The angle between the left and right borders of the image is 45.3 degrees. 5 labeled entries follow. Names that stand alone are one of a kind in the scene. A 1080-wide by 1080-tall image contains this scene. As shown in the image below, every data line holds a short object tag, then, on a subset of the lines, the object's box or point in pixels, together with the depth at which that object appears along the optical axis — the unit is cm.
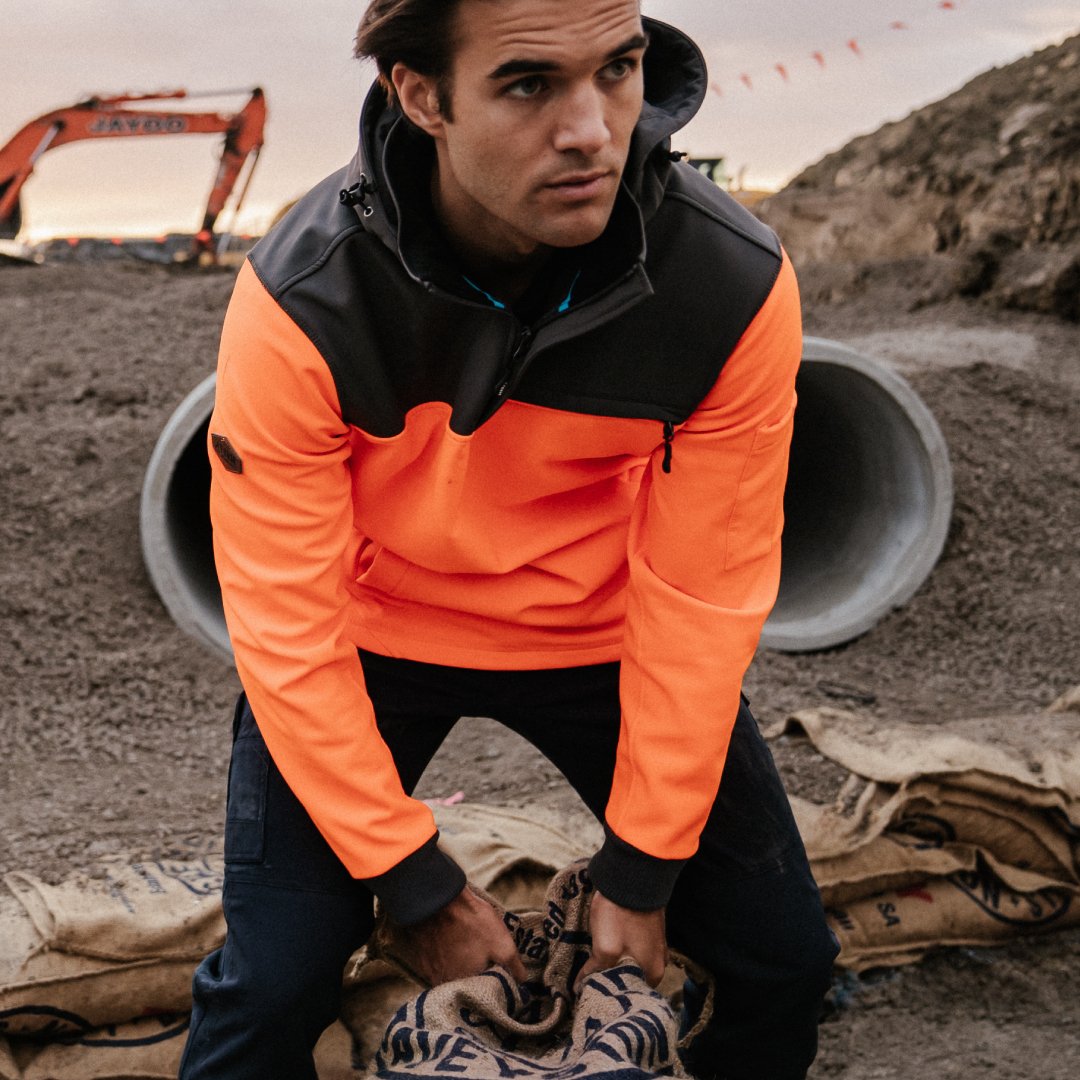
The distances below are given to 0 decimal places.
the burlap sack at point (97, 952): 245
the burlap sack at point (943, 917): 292
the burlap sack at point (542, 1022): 168
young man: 177
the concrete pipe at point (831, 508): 439
